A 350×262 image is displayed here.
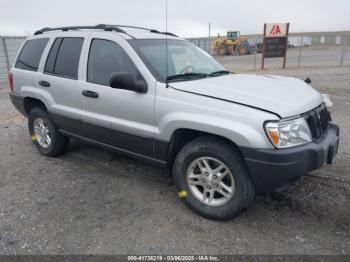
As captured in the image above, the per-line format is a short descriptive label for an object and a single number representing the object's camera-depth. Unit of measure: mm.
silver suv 2834
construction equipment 33312
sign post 16594
